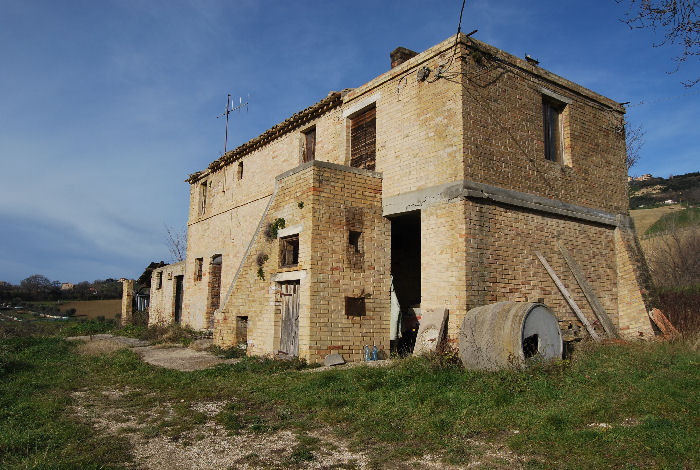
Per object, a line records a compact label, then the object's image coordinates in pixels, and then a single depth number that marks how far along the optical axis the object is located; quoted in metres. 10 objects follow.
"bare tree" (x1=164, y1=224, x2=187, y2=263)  31.62
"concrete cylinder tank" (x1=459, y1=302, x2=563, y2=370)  6.93
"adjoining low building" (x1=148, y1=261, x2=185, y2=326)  19.84
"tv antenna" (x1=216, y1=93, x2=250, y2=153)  19.72
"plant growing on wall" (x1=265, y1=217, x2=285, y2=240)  10.46
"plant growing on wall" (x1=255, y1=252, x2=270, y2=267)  10.95
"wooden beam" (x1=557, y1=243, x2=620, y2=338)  9.94
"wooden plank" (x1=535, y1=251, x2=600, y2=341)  9.59
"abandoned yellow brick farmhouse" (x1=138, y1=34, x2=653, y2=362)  8.88
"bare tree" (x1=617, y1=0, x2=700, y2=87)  4.73
